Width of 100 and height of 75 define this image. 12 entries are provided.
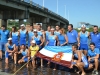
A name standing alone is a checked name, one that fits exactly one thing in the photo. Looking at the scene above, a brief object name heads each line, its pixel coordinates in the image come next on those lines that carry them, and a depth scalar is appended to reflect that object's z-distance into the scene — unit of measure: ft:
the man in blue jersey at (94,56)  15.81
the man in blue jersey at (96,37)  16.59
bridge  63.61
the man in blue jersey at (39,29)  18.97
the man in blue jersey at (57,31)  18.53
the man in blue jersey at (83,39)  16.97
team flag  16.57
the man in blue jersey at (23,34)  19.97
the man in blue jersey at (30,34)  19.38
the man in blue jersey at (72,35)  17.12
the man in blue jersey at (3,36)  21.10
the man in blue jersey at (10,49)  19.35
